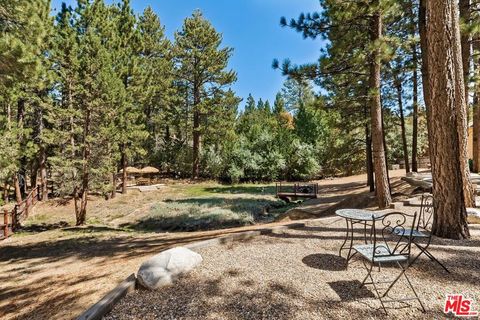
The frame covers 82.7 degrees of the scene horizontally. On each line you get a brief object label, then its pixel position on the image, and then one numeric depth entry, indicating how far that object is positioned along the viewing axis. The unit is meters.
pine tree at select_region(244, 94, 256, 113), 51.28
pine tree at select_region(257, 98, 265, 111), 55.40
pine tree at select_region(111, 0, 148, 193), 16.17
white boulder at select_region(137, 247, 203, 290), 3.42
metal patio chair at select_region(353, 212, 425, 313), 2.94
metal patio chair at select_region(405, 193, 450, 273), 3.25
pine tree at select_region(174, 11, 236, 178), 24.12
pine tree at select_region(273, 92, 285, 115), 45.66
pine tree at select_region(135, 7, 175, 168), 23.16
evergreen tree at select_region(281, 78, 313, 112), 46.83
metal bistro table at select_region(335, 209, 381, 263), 3.85
